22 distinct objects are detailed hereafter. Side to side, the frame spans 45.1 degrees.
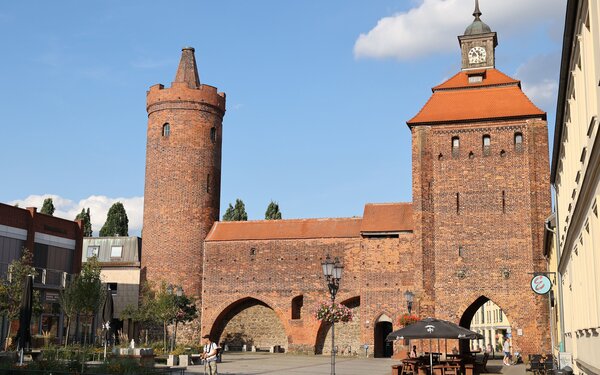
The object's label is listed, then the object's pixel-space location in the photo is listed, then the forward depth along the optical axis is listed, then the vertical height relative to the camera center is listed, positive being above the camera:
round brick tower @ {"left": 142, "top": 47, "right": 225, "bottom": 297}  42.59 +8.57
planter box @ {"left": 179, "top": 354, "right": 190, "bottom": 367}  29.48 -1.39
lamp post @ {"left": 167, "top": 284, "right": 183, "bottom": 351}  35.36 +1.61
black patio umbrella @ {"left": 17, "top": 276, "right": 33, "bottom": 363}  22.50 +0.30
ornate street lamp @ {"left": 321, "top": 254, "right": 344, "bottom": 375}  20.67 +1.53
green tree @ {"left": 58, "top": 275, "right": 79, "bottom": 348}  30.38 +1.00
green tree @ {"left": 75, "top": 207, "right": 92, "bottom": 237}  67.62 +9.69
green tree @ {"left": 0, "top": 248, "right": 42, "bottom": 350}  29.27 +1.29
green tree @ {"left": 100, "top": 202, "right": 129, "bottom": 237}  65.38 +9.20
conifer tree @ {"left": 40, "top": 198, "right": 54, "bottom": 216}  62.25 +9.98
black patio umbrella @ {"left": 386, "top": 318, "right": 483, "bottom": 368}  22.50 -0.10
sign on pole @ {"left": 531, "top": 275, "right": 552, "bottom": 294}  22.78 +1.41
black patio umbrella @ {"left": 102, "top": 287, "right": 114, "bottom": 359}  31.66 +0.60
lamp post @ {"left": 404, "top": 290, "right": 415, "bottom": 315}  33.06 +1.34
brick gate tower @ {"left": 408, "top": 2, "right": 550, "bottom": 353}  35.78 +6.24
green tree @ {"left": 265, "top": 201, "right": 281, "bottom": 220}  66.94 +10.56
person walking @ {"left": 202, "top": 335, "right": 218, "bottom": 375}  18.42 -0.74
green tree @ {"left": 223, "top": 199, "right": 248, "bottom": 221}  69.12 +10.76
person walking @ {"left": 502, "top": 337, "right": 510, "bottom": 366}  33.66 -1.33
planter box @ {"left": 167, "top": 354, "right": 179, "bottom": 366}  29.27 -1.40
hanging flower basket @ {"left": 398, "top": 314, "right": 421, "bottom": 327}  34.94 +0.42
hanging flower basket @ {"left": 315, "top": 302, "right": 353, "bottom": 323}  24.36 +0.50
